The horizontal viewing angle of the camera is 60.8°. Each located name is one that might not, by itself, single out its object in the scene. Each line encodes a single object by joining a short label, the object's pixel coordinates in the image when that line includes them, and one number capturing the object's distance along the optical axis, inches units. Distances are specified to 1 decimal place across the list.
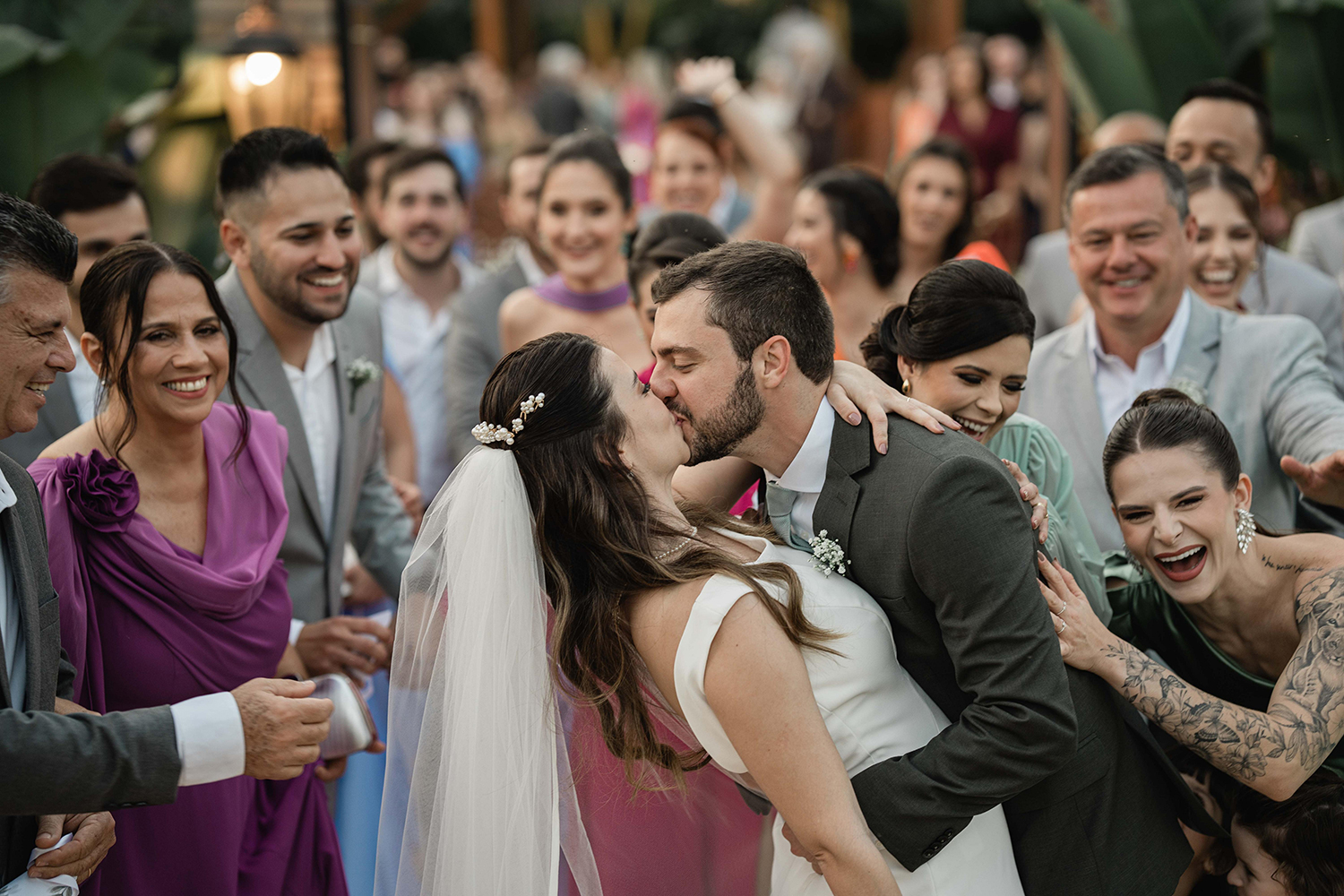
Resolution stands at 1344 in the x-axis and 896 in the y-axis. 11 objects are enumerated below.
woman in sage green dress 115.8
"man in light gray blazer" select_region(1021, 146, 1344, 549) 151.6
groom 94.7
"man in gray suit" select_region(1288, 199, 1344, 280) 227.8
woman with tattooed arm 107.9
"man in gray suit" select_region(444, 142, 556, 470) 213.8
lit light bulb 268.4
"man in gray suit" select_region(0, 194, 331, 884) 85.4
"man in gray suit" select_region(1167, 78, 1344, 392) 193.9
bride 99.7
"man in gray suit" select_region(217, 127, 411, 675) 154.9
